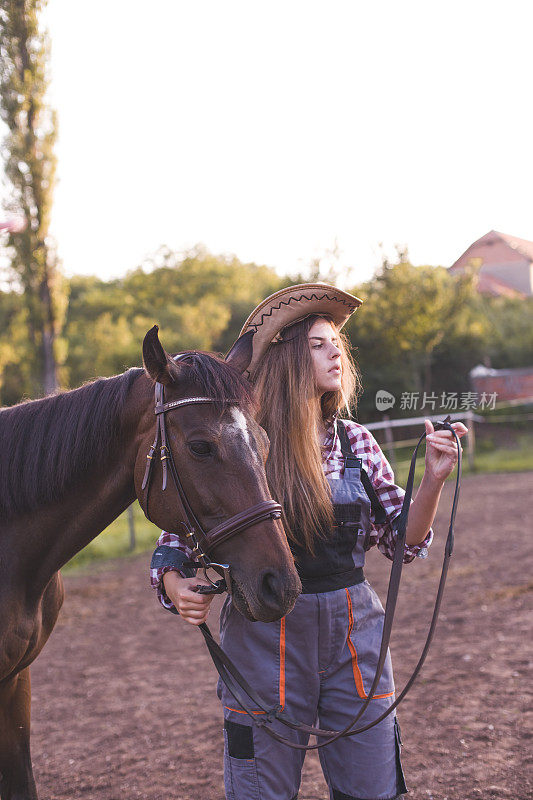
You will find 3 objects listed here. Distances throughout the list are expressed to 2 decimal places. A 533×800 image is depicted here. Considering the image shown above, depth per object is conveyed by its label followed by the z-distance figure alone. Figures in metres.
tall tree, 13.63
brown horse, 1.74
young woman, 1.84
